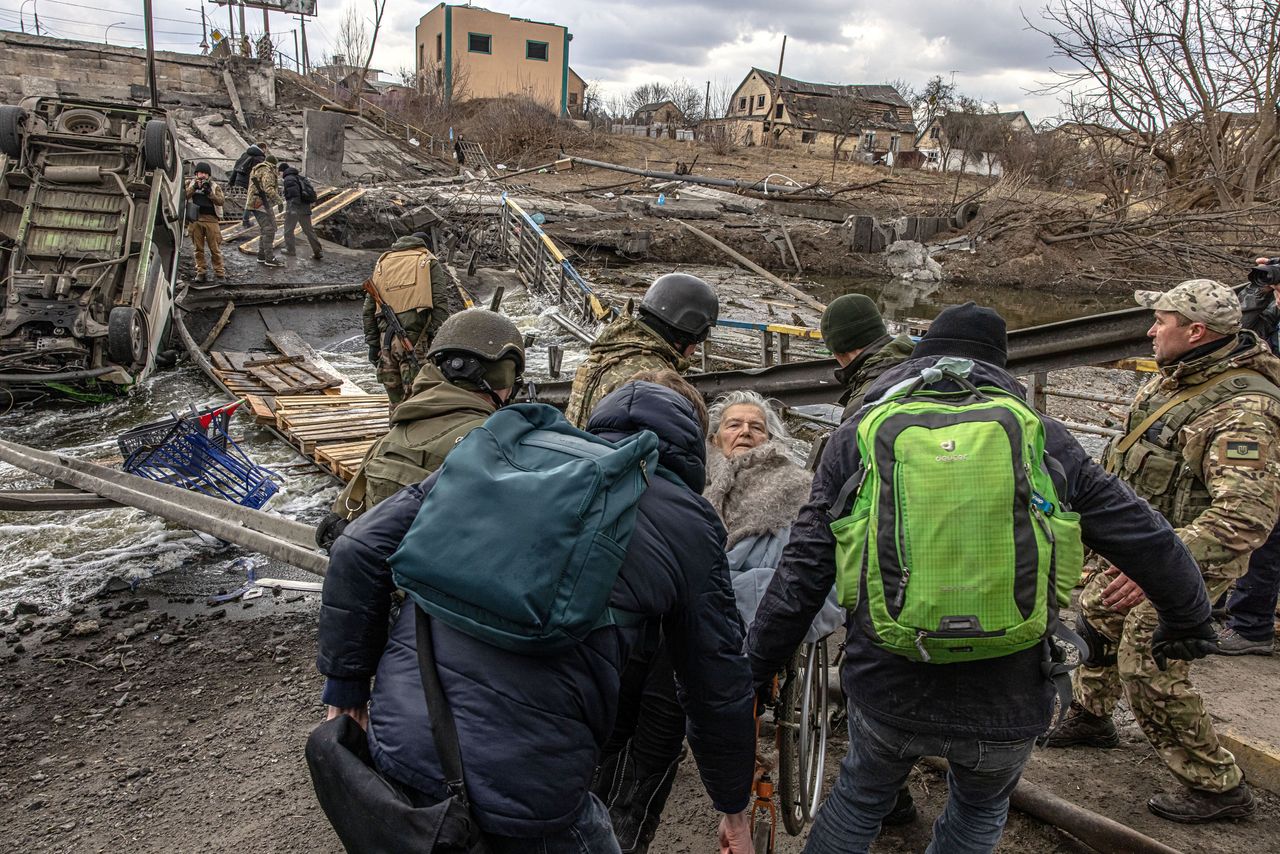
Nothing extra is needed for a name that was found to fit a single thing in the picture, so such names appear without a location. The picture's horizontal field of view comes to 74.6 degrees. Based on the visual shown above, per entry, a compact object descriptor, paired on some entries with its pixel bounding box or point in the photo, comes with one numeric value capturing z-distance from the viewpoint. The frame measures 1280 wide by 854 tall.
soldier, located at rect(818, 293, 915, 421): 3.35
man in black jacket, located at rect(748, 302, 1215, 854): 1.97
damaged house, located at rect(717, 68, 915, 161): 43.62
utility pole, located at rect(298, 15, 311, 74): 36.59
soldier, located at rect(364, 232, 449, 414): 7.05
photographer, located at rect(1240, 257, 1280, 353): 4.57
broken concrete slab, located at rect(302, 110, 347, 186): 22.09
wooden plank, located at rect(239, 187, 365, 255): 15.04
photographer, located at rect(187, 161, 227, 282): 12.04
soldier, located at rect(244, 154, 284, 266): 13.56
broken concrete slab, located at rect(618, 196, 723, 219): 22.23
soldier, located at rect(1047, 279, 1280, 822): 2.72
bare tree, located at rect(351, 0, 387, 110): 31.17
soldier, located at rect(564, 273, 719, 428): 3.63
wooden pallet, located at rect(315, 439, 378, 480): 6.76
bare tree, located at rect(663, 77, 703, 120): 64.44
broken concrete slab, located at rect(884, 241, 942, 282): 21.39
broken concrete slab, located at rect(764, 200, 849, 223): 24.39
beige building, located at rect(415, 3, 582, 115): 43.84
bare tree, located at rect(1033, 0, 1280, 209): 11.28
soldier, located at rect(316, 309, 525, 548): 2.64
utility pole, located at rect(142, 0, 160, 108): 17.17
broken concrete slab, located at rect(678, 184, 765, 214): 24.02
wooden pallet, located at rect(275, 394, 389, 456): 7.46
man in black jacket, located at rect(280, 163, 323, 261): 14.02
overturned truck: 8.77
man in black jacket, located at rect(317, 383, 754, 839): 1.52
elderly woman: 2.49
